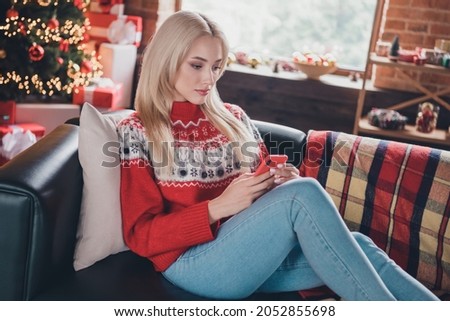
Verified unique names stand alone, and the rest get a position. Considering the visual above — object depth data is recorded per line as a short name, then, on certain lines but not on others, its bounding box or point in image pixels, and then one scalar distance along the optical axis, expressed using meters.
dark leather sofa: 1.31
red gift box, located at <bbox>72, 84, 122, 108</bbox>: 3.50
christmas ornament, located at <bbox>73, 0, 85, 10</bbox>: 3.36
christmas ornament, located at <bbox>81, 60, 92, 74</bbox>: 3.48
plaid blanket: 1.84
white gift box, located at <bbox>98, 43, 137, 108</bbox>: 3.63
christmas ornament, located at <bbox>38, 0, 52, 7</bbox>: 3.14
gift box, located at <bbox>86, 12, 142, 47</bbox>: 3.68
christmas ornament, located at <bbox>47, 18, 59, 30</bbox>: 3.22
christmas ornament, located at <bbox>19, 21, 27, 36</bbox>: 3.13
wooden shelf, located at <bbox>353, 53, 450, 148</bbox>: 3.10
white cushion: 1.55
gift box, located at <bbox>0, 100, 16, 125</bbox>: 3.24
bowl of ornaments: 3.54
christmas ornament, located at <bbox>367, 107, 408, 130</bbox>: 3.22
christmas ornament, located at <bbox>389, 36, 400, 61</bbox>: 3.16
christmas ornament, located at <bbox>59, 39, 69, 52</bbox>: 3.37
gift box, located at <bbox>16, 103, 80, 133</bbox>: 3.33
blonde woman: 1.39
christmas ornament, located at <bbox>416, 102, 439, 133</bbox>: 3.22
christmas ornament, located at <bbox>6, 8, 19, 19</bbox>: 3.05
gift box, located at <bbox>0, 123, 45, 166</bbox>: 3.11
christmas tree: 3.13
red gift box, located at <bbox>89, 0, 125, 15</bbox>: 3.75
